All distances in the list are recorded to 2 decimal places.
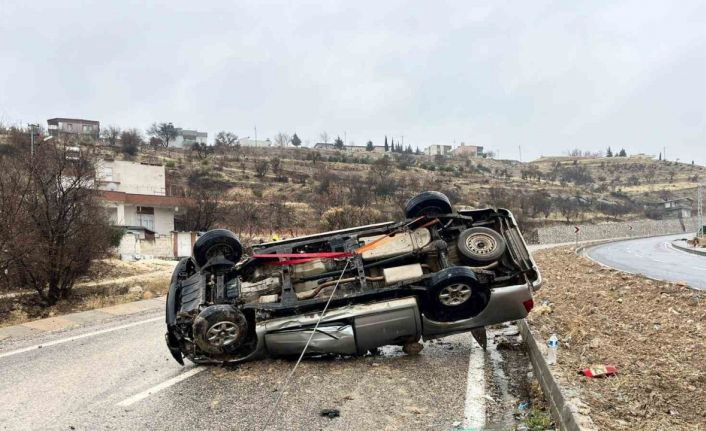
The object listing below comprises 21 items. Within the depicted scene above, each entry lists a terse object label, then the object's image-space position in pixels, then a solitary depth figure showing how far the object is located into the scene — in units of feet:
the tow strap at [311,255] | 21.93
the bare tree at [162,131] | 314.14
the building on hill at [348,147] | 401.19
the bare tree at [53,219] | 44.75
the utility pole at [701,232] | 144.09
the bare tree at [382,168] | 241.14
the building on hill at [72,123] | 351.07
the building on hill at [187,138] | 338.42
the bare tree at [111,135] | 251.29
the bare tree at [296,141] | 419.58
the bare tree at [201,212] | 140.46
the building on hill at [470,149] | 503.20
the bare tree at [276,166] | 238.11
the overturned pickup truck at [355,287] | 19.27
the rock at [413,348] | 20.84
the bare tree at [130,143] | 233.14
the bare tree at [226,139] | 290.76
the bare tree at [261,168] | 229.04
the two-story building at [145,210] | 103.28
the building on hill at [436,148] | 561.64
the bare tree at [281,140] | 386.11
